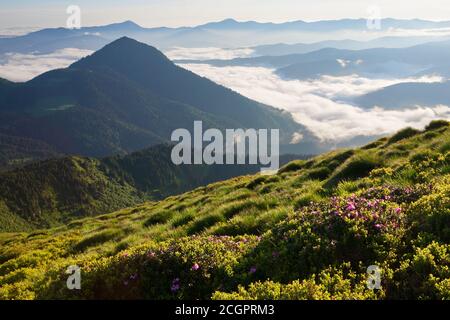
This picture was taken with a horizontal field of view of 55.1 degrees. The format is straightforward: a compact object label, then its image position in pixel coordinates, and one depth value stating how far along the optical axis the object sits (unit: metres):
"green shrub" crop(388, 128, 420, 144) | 30.42
